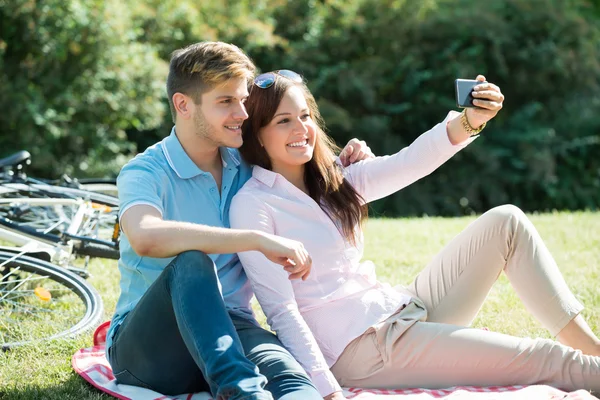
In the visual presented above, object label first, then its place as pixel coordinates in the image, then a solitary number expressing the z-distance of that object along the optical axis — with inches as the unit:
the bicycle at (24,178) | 202.1
